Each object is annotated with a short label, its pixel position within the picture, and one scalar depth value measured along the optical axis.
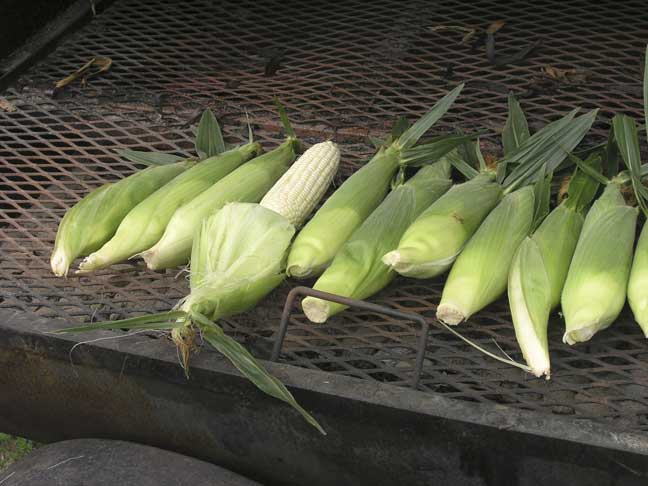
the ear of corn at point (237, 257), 1.85
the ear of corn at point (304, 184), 2.18
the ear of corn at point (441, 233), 1.92
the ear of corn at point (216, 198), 2.10
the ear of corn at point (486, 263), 1.84
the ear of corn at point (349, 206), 2.00
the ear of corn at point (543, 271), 1.74
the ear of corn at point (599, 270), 1.77
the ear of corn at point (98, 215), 2.18
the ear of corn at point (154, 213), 2.13
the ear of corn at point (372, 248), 1.90
